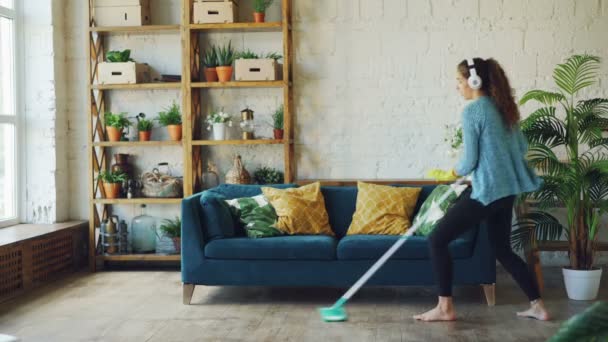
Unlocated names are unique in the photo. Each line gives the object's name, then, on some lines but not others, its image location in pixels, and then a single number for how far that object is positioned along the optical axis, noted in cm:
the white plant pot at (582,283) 447
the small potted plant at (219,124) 562
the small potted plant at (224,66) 557
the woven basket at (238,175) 563
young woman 372
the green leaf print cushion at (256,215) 463
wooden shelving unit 554
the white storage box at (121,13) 568
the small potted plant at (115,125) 575
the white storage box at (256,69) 550
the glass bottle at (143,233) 589
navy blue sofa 437
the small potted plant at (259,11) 553
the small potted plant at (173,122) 574
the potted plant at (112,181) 579
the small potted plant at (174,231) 571
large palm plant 448
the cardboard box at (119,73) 564
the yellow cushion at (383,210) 472
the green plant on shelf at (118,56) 568
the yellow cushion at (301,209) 474
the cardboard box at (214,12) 550
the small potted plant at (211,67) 564
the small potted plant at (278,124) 562
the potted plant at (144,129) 579
